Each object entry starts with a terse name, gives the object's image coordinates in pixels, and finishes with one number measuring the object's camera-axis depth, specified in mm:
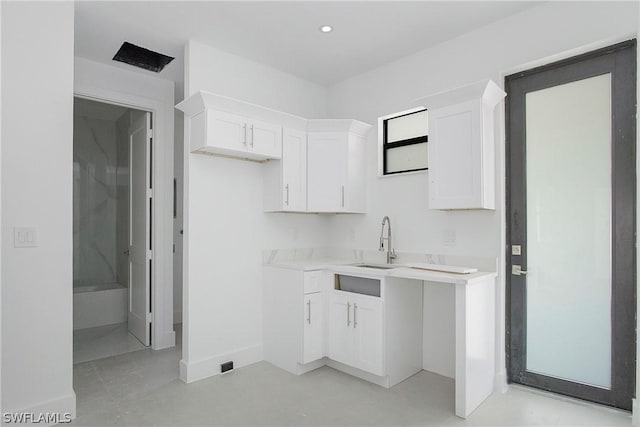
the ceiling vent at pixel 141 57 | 3344
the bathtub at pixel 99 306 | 4555
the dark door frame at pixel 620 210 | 2359
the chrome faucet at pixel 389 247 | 3443
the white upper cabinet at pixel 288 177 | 3404
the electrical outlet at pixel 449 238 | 3080
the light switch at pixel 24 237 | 2248
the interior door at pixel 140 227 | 3963
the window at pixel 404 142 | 3436
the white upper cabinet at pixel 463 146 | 2670
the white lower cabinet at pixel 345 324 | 2902
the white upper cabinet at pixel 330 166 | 3557
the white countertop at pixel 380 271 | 2514
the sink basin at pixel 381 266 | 3369
